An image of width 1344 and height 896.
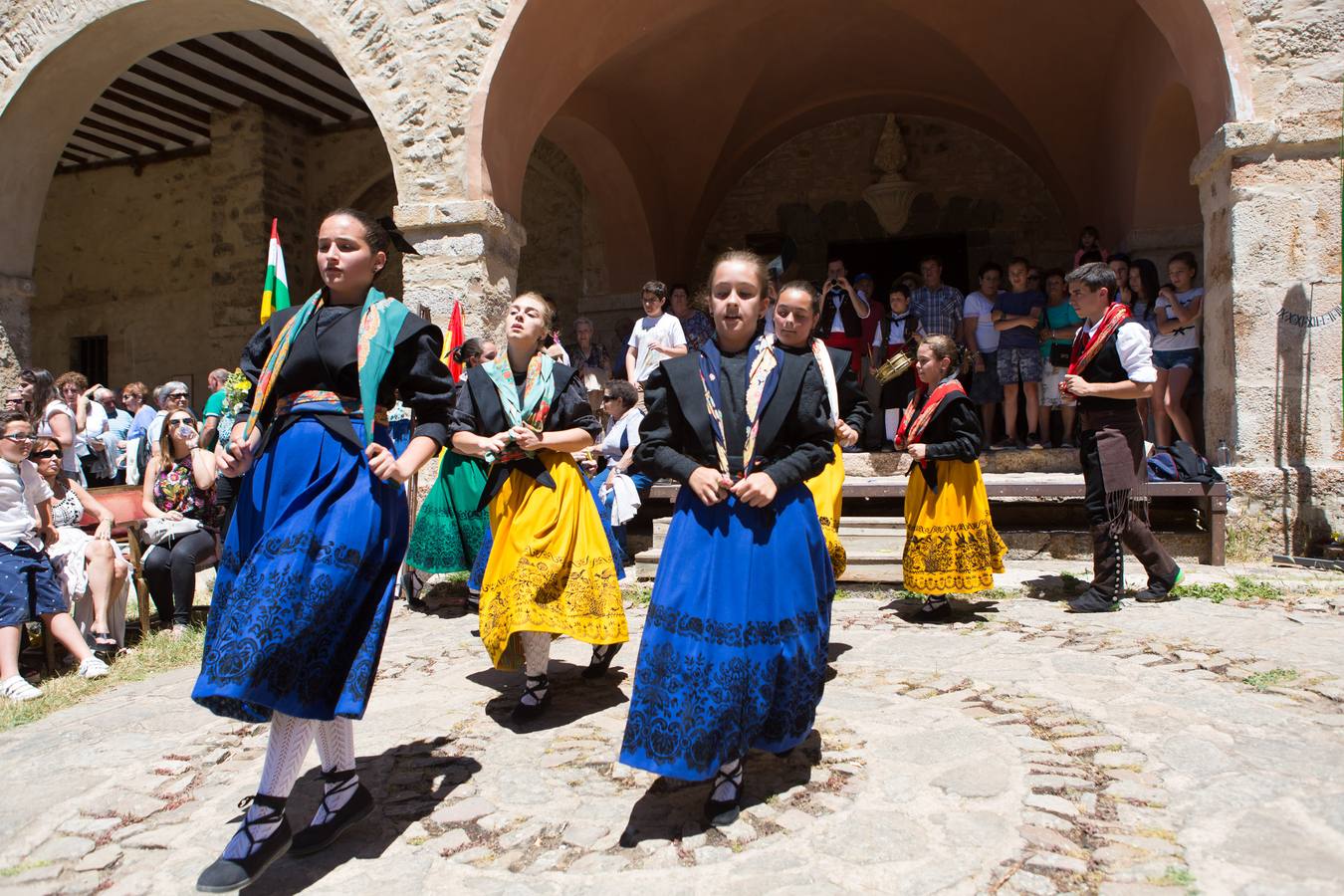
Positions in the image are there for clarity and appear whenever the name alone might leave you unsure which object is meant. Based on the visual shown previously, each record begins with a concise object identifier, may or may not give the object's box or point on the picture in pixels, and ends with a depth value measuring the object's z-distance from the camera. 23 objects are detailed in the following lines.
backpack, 6.23
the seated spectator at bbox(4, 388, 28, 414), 7.05
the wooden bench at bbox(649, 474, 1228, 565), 6.15
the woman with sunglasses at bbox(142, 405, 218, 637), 5.62
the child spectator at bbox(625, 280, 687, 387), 7.91
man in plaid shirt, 8.88
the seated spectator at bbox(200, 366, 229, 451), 5.32
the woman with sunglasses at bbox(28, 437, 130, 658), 5.00
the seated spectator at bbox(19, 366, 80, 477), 6.92
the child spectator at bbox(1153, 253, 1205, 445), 7.41
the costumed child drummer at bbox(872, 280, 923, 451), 8.70
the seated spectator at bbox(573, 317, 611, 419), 9.47
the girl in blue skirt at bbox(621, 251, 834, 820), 2.50
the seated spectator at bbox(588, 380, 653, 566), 6.65
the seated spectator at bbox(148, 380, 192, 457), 5.77
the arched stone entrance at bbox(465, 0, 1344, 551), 6.38
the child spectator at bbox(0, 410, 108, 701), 4.45
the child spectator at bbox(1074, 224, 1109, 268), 8.62
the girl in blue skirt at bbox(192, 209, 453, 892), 2.36
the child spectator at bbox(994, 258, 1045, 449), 8.30
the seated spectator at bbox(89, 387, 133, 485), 9.03
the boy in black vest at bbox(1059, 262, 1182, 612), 4.89
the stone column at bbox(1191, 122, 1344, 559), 6.29
